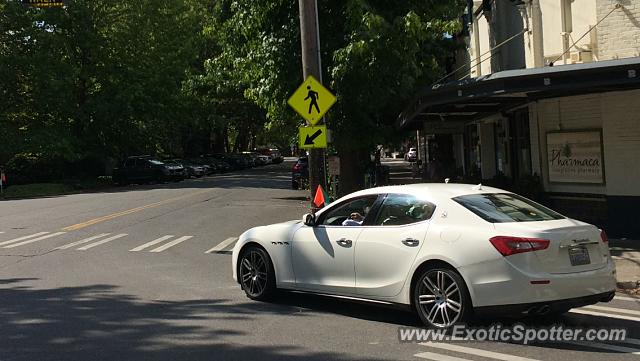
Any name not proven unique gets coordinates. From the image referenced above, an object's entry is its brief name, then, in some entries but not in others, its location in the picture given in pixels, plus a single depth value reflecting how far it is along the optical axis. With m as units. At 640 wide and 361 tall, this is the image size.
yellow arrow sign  12.41
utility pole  12.71
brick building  11.66
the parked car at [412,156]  63.32
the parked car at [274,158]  84.12
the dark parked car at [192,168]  46.76
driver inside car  7.47
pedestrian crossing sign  12.28
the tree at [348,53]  14.91
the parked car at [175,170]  41.88
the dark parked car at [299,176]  29.90
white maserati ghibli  6.06
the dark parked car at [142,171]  40.53
